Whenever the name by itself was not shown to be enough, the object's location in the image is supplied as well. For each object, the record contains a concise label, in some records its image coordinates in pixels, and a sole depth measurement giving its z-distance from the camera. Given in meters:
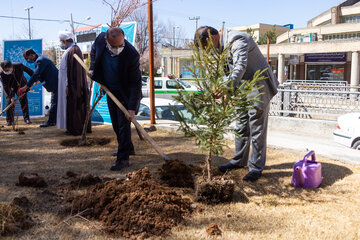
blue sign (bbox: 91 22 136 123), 7.88
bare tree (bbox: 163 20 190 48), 46.17
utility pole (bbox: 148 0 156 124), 7.62
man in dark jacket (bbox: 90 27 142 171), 4.46
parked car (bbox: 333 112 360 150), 6.62
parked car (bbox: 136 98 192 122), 8.52
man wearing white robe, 6.70
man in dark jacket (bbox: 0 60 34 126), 8.55
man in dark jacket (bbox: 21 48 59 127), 7.89
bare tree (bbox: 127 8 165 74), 31.25
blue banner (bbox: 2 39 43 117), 10.34
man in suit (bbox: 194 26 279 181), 3.61
